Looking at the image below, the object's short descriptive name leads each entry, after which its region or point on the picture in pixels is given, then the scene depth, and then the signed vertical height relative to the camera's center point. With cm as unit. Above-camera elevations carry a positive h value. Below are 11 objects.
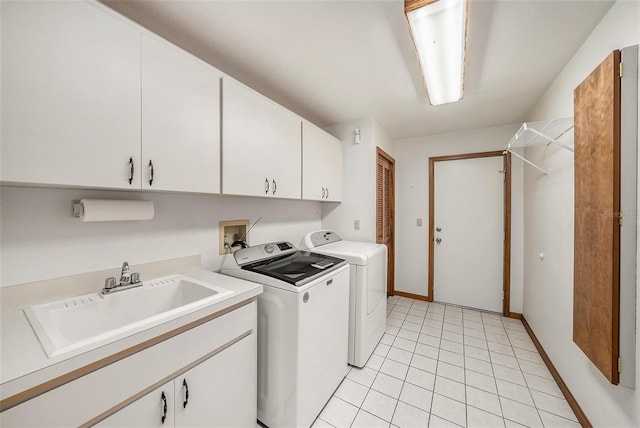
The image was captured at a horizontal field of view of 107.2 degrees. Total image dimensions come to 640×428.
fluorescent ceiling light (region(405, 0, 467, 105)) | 109 +97
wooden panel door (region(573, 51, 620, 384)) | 107 -1
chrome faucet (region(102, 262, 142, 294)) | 117 -35
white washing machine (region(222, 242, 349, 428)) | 136 -75
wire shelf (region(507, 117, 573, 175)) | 162 +64
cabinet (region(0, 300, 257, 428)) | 69 -64
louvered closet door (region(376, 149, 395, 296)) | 297 +13
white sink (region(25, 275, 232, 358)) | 79 -42
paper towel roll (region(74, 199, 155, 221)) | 109 +2
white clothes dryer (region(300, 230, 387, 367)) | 201 -68
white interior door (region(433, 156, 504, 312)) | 303 -24
